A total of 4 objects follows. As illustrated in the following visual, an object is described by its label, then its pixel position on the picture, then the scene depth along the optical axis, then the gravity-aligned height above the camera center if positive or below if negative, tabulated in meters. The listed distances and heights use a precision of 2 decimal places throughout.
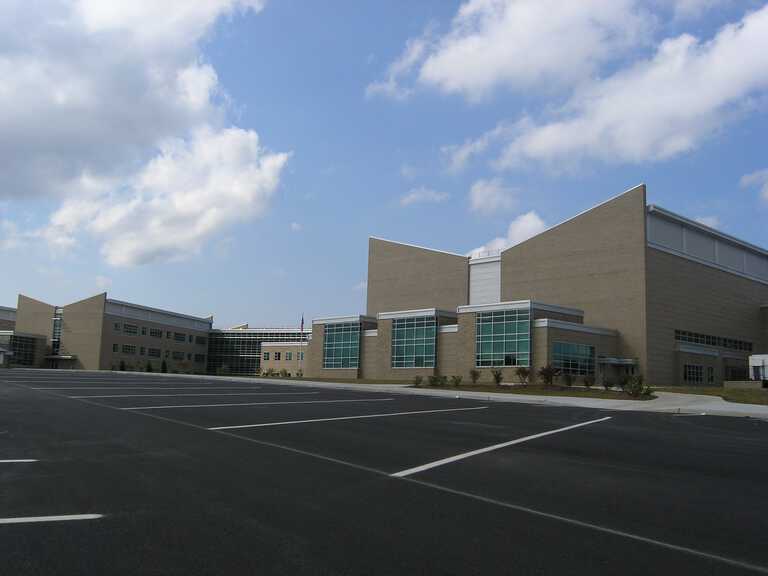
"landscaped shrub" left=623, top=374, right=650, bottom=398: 33.52 -1.02
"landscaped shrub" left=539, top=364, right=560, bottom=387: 41.75 -0.53
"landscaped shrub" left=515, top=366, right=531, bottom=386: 43.47 -0.52
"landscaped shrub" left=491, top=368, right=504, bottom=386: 44.16 -0.93
